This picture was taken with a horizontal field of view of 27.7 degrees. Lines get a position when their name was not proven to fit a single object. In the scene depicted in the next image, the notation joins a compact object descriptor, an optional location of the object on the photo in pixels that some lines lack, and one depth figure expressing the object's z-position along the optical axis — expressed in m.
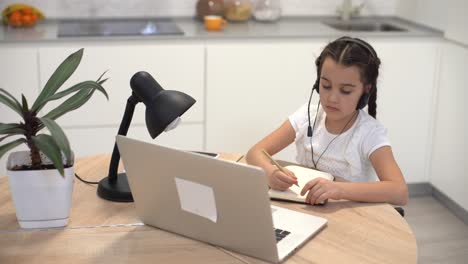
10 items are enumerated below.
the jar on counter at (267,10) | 4.29
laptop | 2.13
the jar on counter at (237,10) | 4.26
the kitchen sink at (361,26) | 4.36
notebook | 2.50
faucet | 4.42
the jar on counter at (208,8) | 4.27
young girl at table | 2.52
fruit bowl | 3.99
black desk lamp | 2.32
